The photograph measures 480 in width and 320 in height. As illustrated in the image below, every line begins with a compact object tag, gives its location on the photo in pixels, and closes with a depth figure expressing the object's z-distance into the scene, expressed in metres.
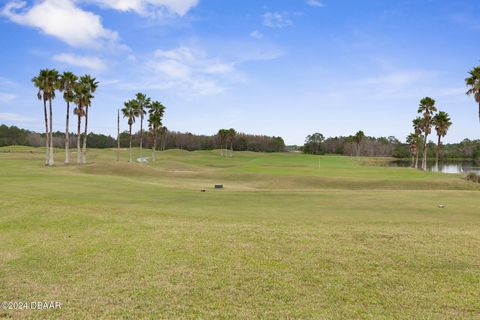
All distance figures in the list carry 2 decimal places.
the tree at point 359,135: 130.12
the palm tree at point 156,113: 84.06
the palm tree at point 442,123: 77.88
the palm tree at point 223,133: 136.62
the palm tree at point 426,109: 78.50
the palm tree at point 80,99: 61.34
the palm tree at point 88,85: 62.25
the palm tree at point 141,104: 78.88
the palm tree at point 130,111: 77.65
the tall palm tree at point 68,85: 58.22
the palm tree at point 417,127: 98.98
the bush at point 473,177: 48.53
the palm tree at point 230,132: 136.50
